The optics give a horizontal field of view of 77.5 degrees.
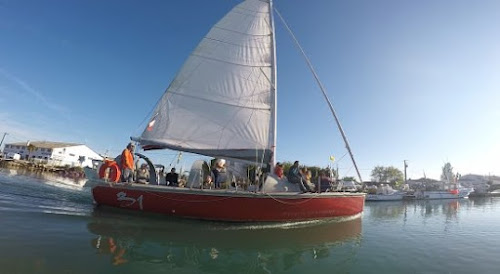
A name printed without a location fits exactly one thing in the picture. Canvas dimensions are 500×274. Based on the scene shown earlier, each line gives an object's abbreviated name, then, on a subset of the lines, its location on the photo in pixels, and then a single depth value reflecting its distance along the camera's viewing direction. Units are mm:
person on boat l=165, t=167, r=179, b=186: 14755
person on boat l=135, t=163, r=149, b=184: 14239
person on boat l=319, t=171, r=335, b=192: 15555
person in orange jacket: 13203
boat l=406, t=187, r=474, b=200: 61344
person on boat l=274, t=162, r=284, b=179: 14500
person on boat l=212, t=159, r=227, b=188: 13672
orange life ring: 12898
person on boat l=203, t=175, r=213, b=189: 13156
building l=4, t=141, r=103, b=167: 80094
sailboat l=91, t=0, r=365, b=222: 12242
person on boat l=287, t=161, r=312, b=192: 13852
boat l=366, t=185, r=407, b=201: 53397
